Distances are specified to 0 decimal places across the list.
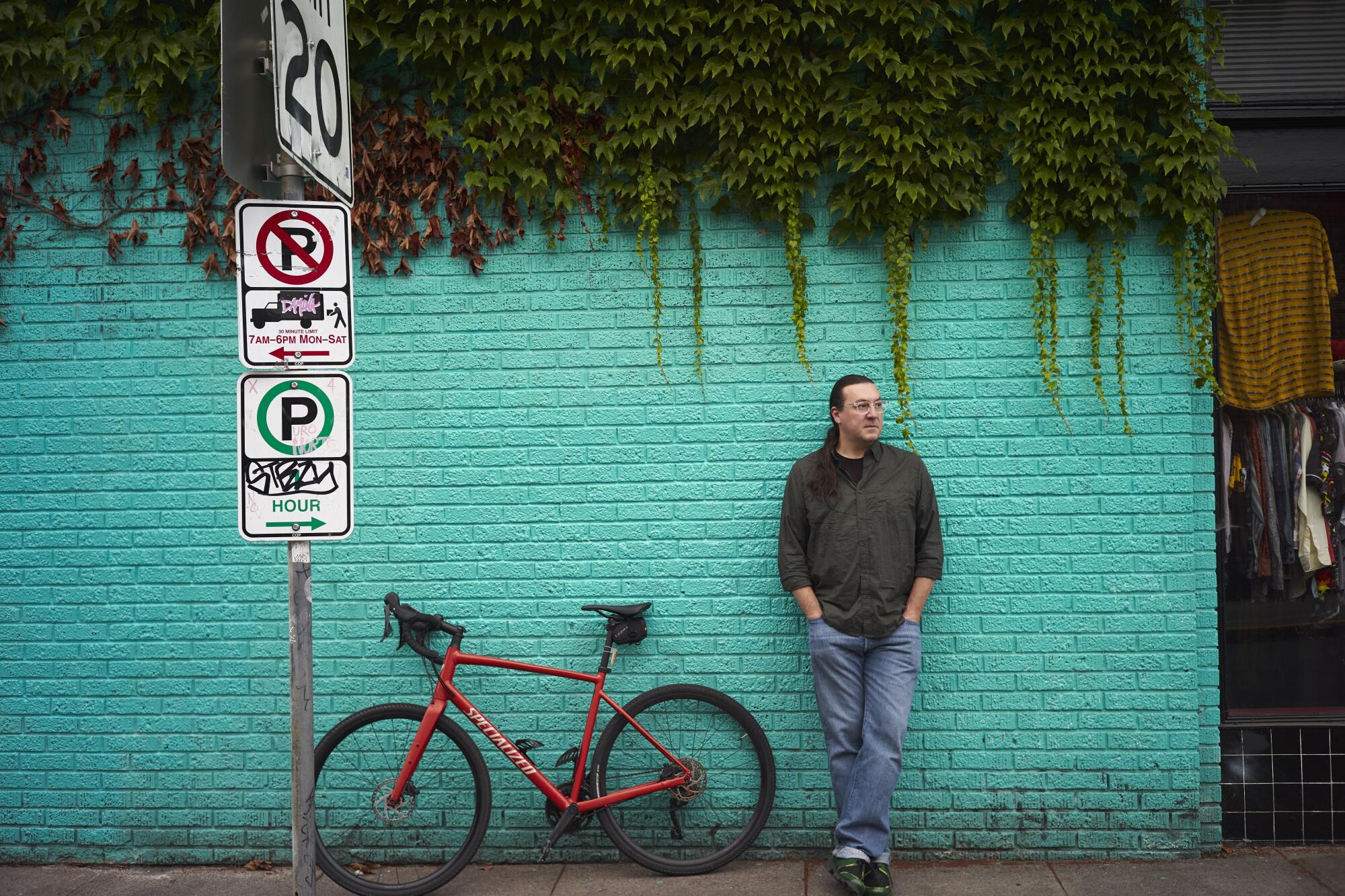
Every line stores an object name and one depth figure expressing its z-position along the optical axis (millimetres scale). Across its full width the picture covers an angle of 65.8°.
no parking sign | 3166
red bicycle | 4840
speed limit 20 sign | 3152
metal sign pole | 3166
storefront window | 5375
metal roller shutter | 5258
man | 4719
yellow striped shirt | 5344
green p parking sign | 3178
